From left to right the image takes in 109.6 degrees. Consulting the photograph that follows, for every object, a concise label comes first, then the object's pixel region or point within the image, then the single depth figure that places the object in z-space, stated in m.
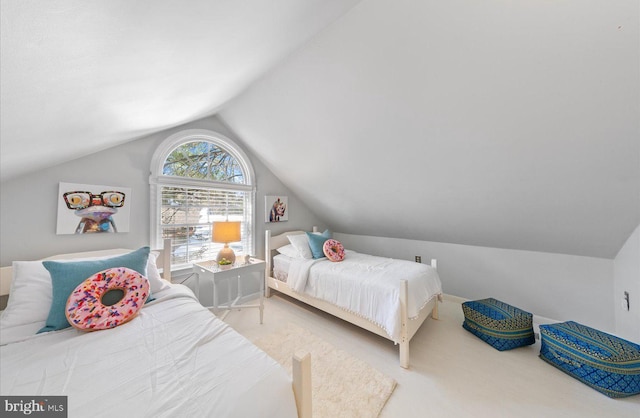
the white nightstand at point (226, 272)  2.36
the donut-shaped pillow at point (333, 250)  2.98
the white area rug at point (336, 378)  1.52
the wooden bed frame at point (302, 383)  0.91
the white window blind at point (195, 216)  2.62
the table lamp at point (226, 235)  2.60
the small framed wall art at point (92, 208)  1.96
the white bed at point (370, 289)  2.00
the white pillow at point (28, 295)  1.33
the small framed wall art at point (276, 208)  3.52
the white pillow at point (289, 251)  3.21
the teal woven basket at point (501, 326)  2.13
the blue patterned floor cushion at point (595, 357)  1.58
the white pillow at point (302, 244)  3.14
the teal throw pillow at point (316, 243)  3.13
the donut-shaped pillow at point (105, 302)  1.27
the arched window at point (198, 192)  2.53
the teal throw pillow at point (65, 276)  1.31
